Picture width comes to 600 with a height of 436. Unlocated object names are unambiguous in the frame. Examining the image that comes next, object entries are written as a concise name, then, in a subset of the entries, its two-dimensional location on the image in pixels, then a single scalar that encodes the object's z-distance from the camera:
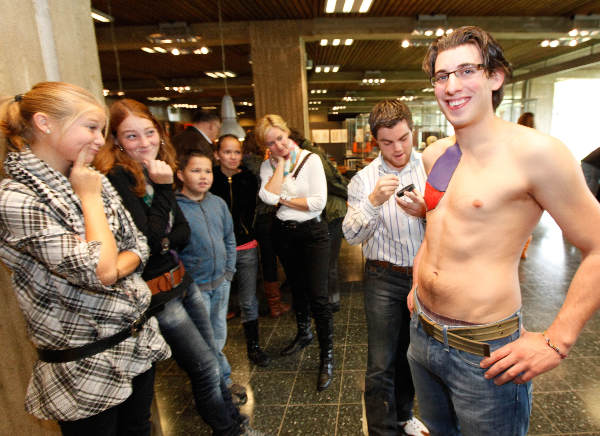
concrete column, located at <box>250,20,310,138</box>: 6.18
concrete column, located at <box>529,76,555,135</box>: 12.53
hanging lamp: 4.60
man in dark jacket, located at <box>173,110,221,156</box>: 2.13
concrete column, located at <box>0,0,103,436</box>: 1.39
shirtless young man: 0.87
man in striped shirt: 1.66
